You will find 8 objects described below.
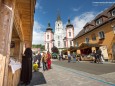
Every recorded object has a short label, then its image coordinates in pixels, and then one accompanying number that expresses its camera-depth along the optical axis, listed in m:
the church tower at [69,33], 45.51
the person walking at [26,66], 3.39
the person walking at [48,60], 7.64
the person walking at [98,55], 10.34
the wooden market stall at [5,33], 1.57
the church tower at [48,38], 47.98
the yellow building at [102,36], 13.41
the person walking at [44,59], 7.29
